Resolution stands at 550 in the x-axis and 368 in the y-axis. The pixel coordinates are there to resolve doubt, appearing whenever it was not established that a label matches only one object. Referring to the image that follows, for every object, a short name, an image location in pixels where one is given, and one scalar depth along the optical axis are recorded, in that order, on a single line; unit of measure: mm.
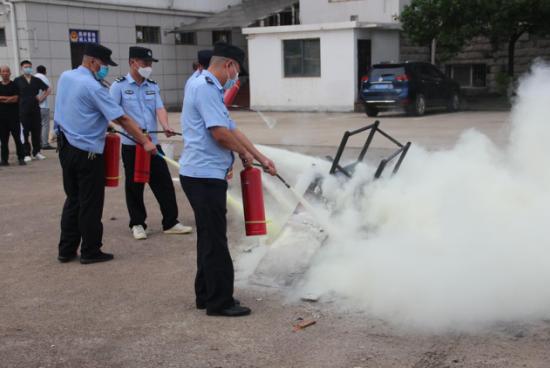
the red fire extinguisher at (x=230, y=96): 5615
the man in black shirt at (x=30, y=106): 11875
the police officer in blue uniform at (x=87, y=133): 5238
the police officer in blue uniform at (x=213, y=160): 3945
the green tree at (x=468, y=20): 19445
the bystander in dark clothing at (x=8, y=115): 11367
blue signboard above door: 22456
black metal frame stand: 5227
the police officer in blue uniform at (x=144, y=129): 6211
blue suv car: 18594
